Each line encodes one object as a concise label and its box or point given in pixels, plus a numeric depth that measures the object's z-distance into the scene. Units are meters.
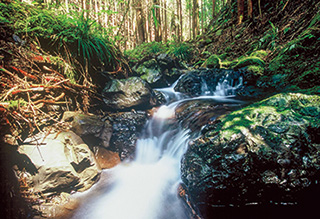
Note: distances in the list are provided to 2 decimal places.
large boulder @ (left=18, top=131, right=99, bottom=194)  2.25
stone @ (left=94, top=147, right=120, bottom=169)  3.19
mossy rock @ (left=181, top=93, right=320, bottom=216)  1.84
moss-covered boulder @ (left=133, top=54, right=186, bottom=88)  5.94
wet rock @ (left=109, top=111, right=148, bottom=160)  3.53
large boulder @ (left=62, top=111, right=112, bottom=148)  3.00
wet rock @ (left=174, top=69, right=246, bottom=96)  5.28
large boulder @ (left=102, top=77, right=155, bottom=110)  3.88
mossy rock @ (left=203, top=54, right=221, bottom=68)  6.67
